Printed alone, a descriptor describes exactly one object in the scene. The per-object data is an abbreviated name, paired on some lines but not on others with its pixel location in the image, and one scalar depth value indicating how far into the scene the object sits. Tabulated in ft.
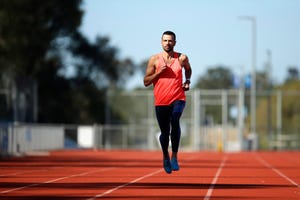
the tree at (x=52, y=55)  231.09
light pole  226.99
